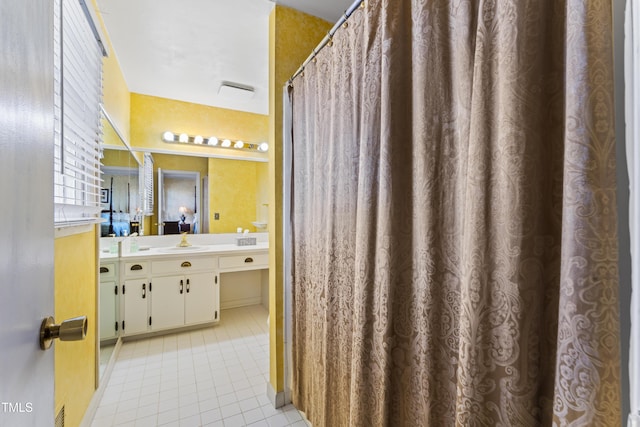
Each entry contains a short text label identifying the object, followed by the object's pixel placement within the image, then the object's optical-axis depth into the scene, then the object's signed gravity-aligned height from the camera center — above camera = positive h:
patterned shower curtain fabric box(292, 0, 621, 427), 0.43 +0.00
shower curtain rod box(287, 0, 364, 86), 1.05 +0.83
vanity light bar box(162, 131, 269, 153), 2.95 +0.86
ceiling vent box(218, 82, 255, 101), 2.64 +1.27
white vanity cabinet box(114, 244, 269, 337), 2.41 -0.68
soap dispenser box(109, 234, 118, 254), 2.26 -0.26
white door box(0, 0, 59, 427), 0.44 +0.01
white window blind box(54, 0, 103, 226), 1.13 +0.51
